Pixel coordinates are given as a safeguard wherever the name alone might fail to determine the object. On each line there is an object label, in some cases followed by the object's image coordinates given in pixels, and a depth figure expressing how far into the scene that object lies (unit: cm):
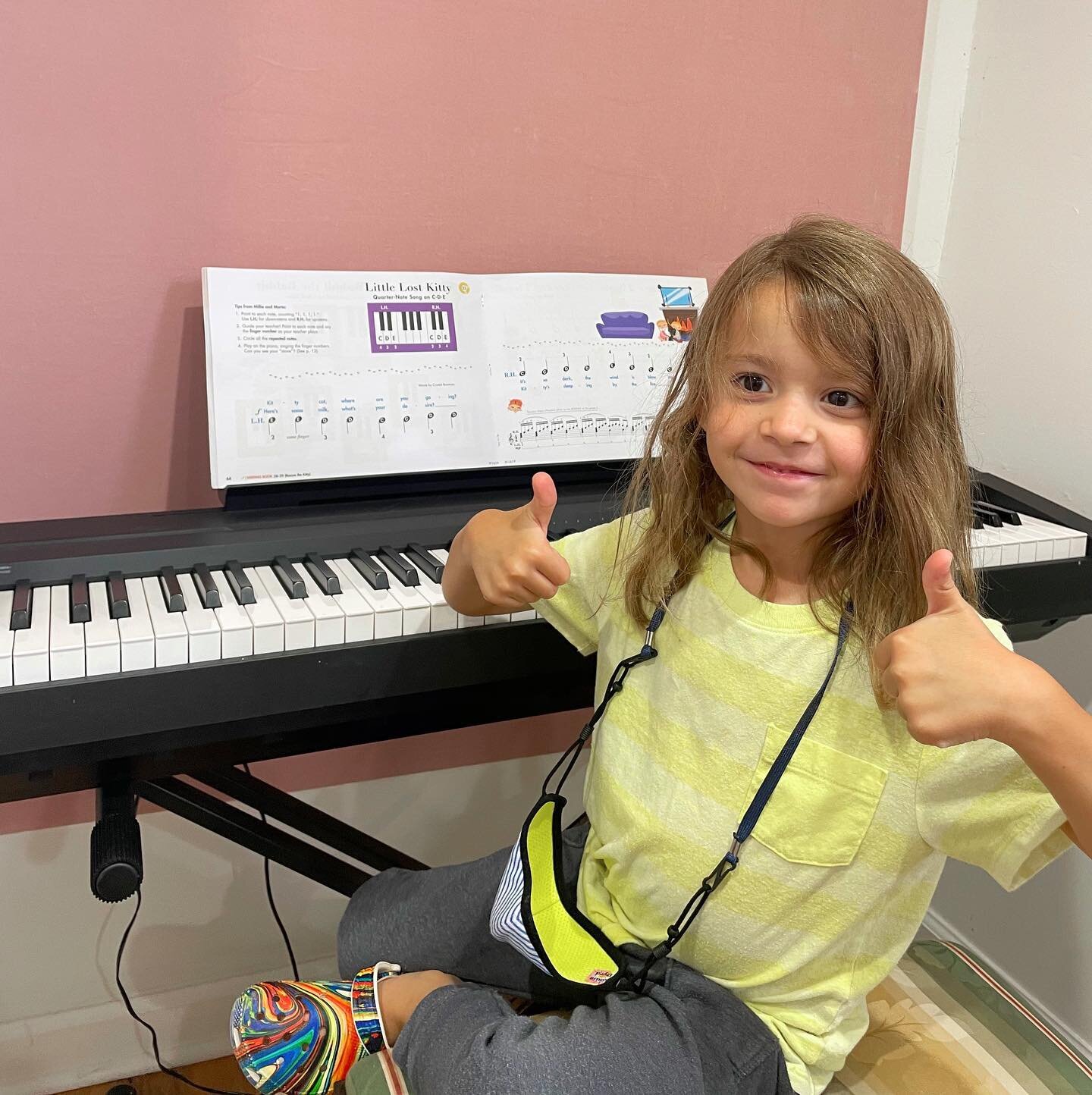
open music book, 133
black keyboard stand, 111
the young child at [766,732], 87
